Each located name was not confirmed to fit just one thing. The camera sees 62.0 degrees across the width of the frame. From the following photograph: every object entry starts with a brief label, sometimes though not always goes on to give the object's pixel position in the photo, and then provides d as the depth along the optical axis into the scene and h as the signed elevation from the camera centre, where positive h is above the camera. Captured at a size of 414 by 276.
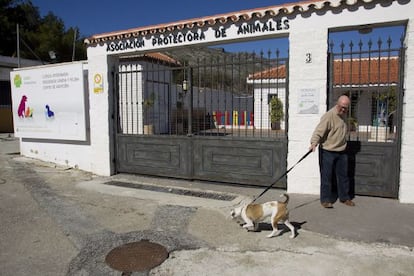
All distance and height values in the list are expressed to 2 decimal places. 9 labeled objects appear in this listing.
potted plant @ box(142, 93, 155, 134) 10.45 +0.05
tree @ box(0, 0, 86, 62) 27.89 +6.63
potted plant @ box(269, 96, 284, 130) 7.36 +0.15
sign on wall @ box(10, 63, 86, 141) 8.55 +0.40
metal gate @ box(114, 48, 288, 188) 6.59 -0.69
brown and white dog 4.32 -1.25
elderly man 5.36 -0.54
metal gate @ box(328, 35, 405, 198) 5.61 -0.65
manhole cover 3.62 -1.56
